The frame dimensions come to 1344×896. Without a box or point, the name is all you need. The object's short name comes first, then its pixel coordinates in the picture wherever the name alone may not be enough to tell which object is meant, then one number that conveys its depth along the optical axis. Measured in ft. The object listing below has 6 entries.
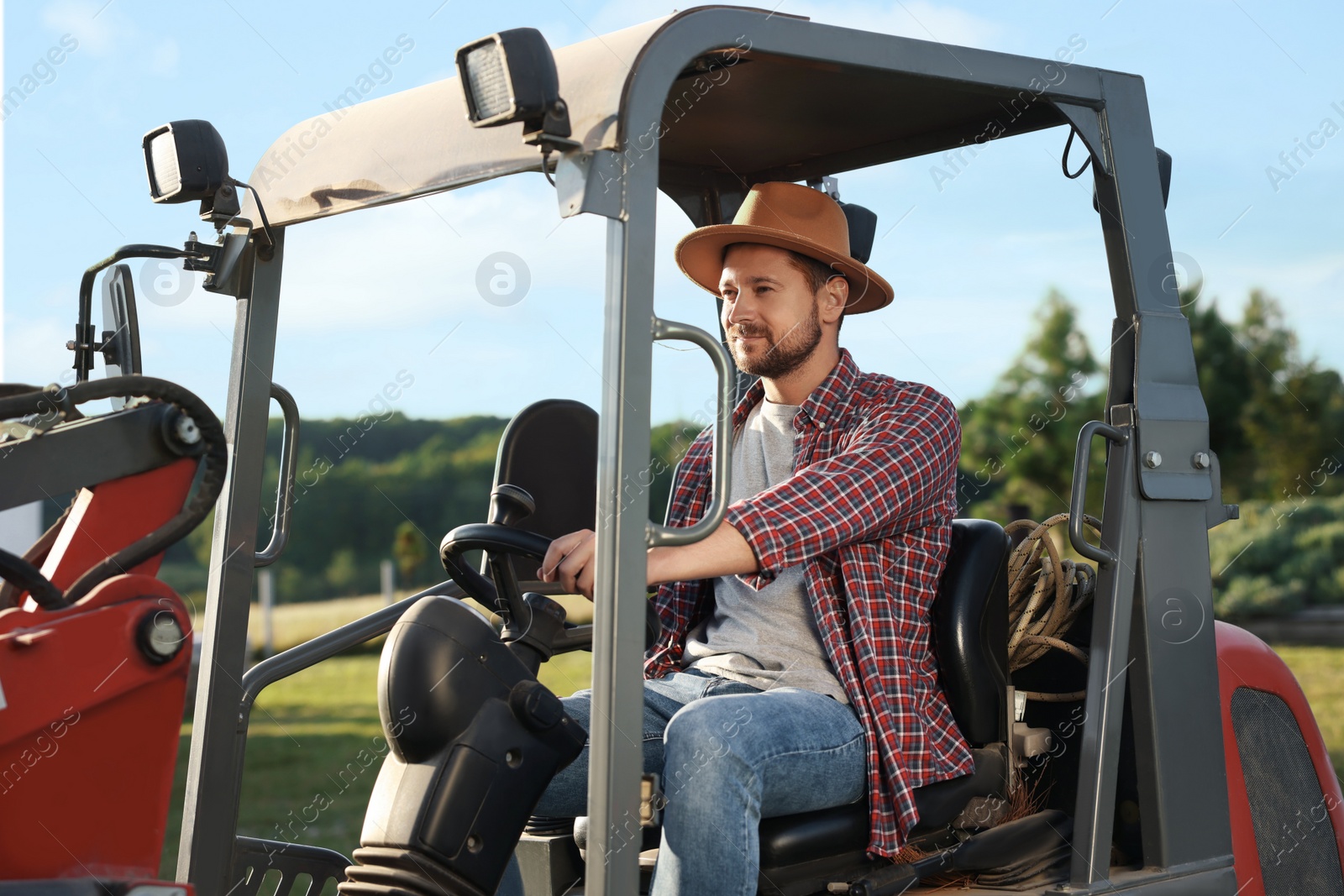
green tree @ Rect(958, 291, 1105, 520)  61.52
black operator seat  7.80
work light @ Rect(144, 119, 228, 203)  7.93
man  7.12
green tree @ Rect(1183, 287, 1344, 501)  63.98
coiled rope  8.81
